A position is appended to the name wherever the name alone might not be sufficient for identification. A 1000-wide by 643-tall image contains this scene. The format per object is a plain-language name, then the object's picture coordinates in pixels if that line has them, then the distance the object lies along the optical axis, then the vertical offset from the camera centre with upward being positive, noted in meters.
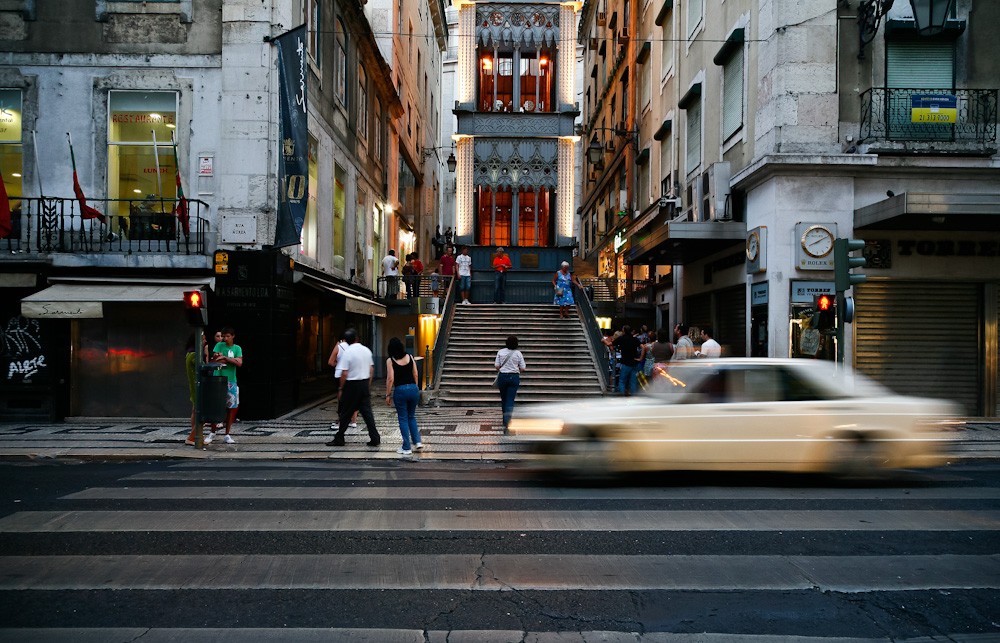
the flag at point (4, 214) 13.84 +1.80
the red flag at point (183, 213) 14.45 +1.91
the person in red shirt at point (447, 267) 24.33 +1.41
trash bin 11.32 -1.38
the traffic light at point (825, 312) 12.59 -0.05
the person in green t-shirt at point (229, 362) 12.08 -0.89
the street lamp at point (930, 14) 13.63 +5.54
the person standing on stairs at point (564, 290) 21.55 +0.57
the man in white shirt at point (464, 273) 23.70 +1.18
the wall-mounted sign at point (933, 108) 14.86 +4.11
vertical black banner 14.73 +3.35
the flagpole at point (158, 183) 15.28 +2.63
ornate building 31.22 +7.89
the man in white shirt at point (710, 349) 14.33 -0.78
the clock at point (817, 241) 14.84 +1.39
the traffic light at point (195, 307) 11.36 +0.03
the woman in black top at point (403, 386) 10.48 -1.12
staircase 17.56 -1.21
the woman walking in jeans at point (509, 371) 13.01 -1.11
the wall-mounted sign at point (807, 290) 14.93 +0.39
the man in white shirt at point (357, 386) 11.50 -1.22
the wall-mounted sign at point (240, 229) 14.91 +1.63
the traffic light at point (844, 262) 11.98 +0.78
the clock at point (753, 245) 15.62 +1.39
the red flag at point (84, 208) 14.26 +1.99
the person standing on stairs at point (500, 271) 24.25 +1.28
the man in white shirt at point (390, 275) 24.08 +1.14
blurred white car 8.05 -1.32
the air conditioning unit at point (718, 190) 17.53 +2.91
